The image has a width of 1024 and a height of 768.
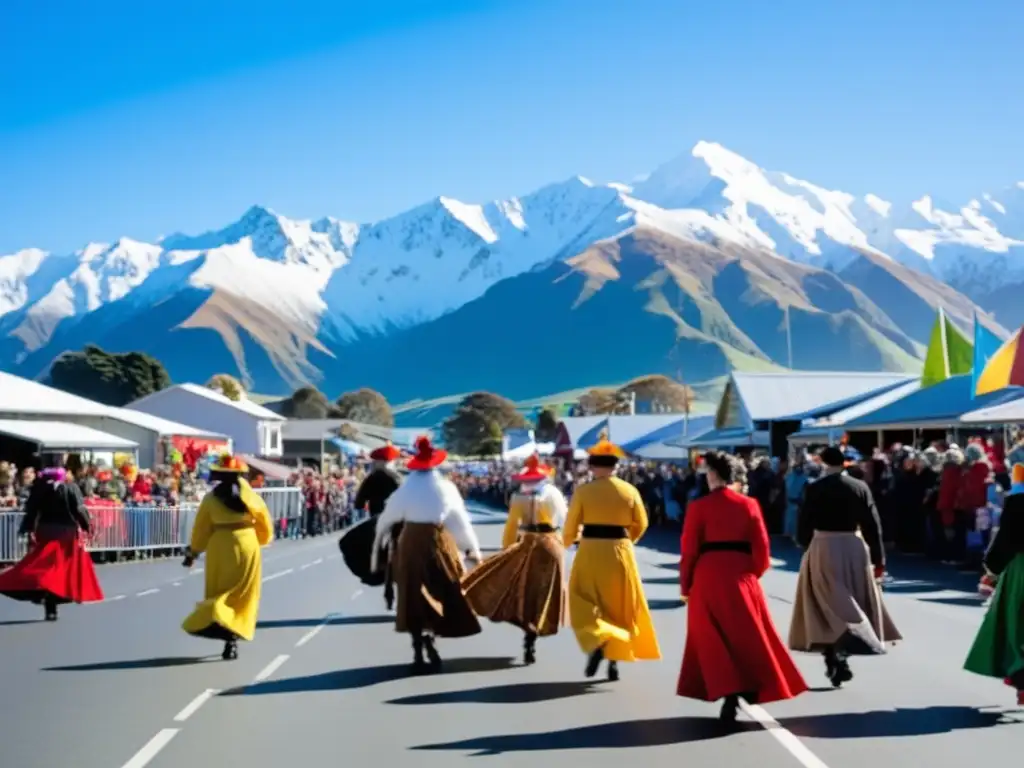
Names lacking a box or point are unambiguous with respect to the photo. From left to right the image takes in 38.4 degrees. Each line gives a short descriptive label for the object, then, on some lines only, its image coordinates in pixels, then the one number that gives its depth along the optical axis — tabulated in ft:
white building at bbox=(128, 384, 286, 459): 289.33
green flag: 128.77
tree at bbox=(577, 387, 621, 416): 534.61
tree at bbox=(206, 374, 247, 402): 418.16
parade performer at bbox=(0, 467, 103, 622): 53.93
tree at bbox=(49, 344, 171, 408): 445.78
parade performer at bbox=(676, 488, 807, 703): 30.04
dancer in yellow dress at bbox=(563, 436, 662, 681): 37.17
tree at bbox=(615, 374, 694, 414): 603.67
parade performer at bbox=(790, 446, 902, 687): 35.32
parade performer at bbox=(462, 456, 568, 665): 41.52
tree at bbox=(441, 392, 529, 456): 595.84
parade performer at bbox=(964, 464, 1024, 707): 31.32
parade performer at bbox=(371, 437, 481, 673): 40.09
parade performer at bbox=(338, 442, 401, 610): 44.60
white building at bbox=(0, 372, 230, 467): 121.23
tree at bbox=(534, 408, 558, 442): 621.72
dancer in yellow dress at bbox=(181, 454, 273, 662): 41.98
